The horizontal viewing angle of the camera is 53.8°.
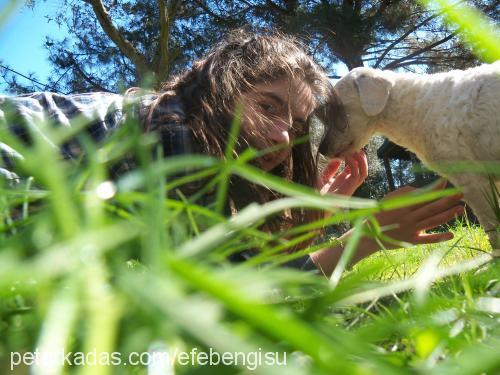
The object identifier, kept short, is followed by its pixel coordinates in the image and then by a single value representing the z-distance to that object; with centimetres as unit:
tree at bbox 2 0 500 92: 666
